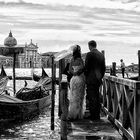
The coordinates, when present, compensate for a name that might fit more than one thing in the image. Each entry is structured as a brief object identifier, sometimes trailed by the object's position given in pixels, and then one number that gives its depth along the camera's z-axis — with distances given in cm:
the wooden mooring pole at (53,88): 1164
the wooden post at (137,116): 543
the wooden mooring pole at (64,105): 641
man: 766
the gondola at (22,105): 1176
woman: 771
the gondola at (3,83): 1632
